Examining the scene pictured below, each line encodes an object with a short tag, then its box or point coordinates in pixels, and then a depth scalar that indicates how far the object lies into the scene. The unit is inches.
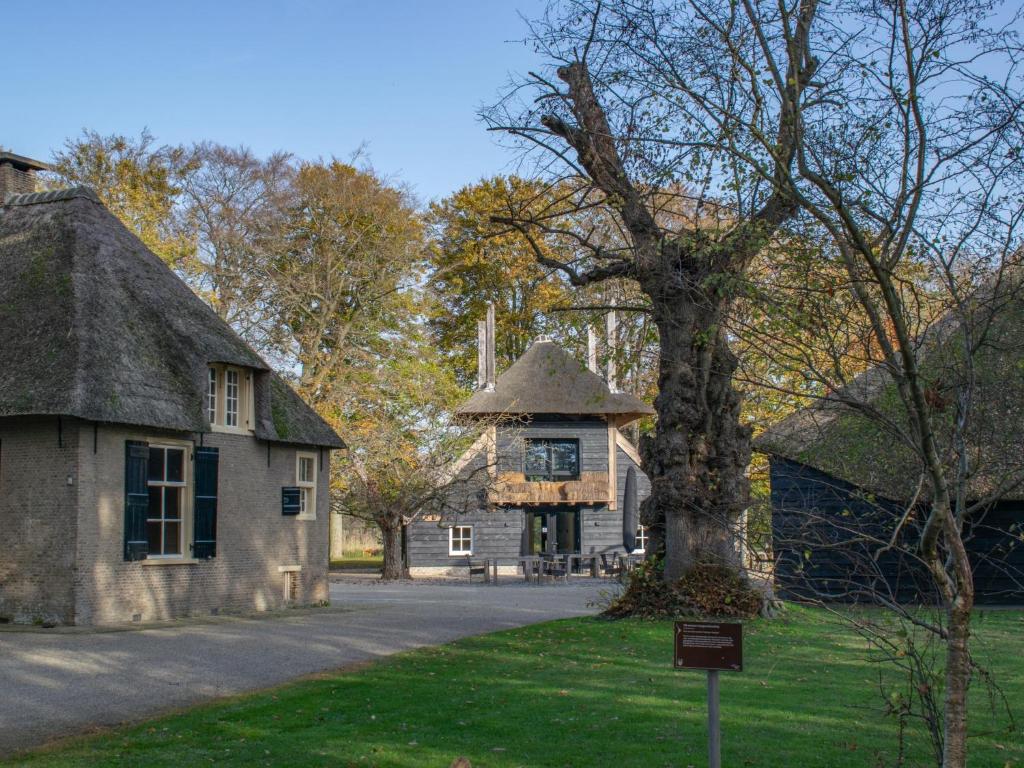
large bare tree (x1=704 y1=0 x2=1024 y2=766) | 219.5
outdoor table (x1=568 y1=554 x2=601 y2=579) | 1275.2
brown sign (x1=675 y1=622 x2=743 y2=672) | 269.9
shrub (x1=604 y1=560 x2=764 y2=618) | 673.0
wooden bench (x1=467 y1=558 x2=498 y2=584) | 1233.4
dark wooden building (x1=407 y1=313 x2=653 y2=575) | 1416.1
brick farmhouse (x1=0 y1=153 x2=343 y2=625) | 669.3
